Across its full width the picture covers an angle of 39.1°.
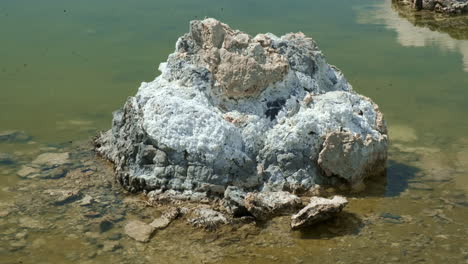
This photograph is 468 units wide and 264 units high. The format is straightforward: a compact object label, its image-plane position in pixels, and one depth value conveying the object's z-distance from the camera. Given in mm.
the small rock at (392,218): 7953
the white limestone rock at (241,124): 8391
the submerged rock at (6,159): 9824
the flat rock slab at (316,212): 7605
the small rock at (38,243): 7500
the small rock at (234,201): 7871
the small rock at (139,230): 7578
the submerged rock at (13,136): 10734
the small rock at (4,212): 8227
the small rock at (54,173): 9258
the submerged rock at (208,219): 7699
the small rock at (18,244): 7473
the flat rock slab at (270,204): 7836
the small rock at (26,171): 9383
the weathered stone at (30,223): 7914
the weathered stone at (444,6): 20156
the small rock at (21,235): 7688
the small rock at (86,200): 8429
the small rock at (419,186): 8852
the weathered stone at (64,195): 8492
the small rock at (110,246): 7383
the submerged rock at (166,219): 7785
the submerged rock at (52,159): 9724
